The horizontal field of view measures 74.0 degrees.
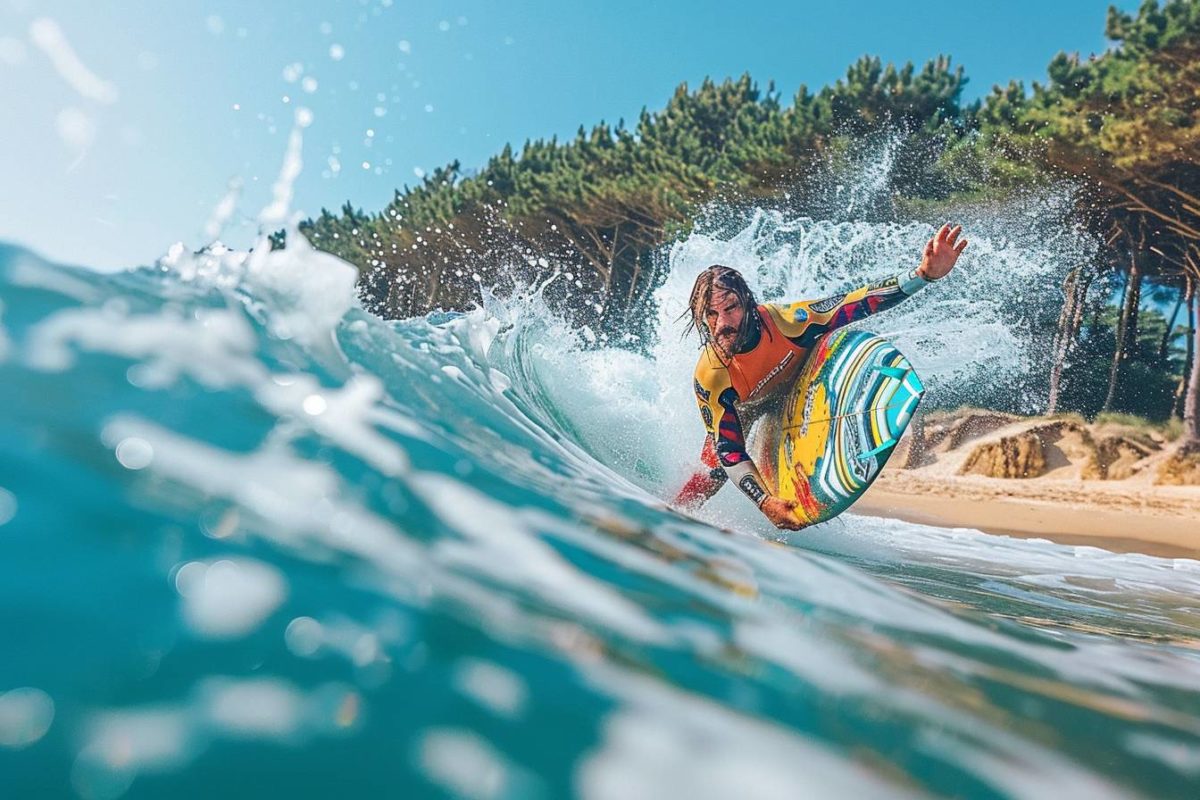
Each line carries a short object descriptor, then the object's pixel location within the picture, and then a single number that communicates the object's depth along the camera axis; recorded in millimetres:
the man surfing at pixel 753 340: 4121
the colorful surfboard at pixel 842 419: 3836
